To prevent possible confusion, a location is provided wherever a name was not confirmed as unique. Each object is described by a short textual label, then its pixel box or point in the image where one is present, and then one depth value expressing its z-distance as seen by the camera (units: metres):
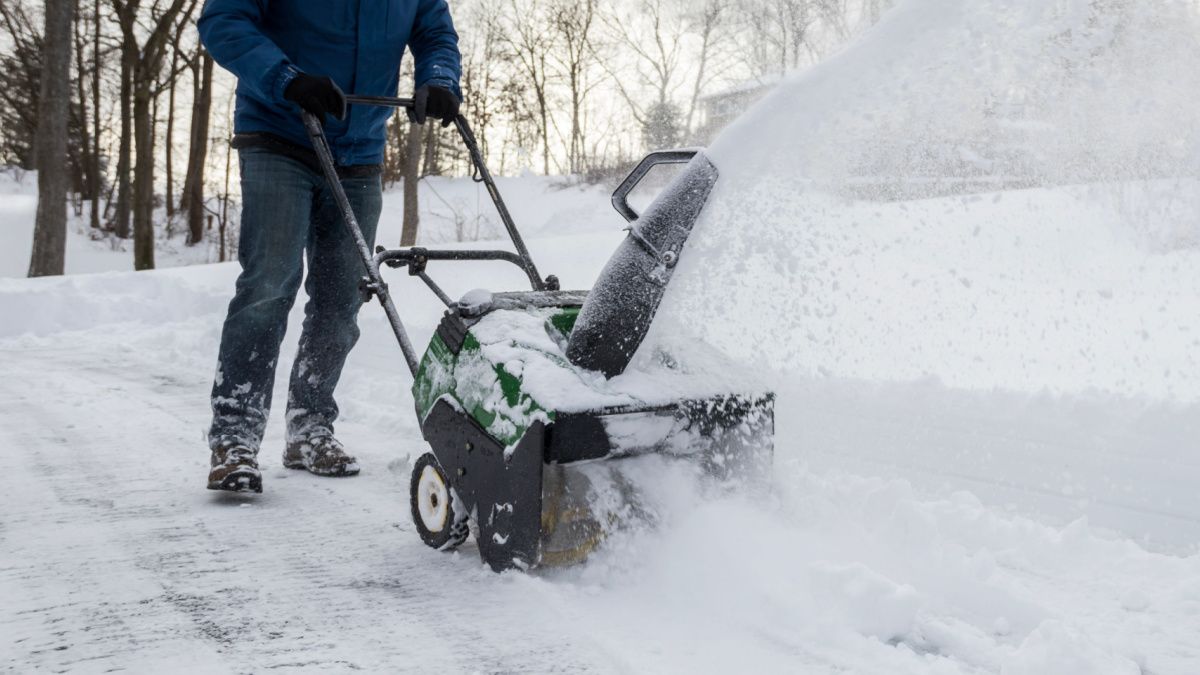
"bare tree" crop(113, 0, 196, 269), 14.63
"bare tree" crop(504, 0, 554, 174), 26.09
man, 2.60
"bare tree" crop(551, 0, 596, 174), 25.67
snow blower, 1.83
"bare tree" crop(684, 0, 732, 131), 20.45
